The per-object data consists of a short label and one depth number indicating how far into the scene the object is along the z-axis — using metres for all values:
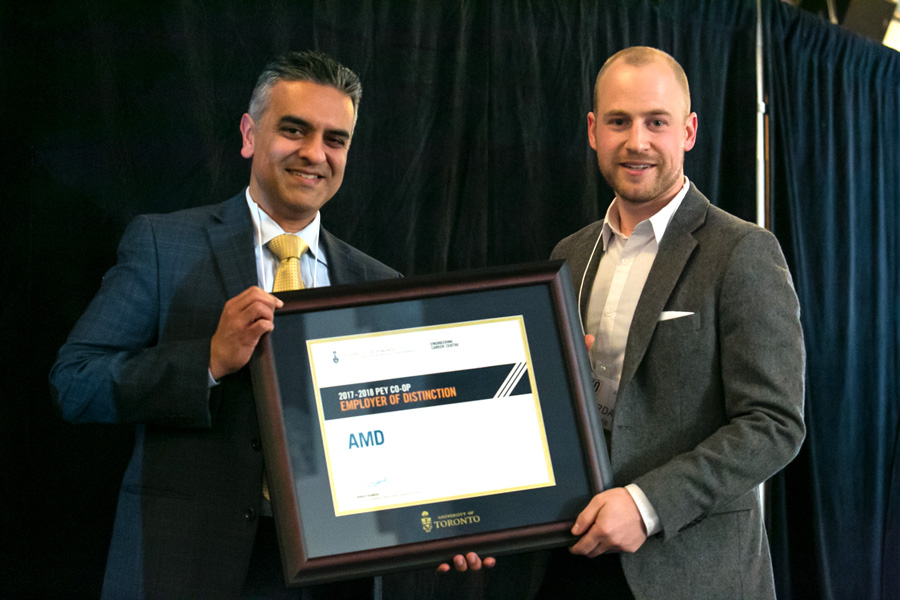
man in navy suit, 1.66
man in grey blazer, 1.59
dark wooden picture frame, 1.55
